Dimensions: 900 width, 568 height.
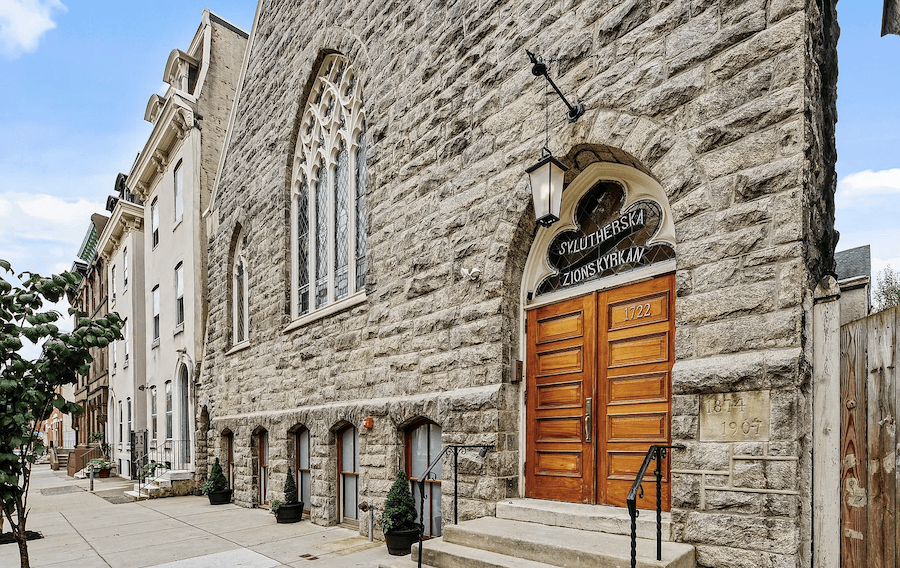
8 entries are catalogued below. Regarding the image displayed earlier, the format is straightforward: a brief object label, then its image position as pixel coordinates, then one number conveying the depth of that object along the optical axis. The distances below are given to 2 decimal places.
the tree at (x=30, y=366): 5.82
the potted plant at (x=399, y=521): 6.99
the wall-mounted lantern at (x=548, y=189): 5.52
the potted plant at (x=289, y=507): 9.83
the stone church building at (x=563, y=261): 4.20
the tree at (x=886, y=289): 17.87
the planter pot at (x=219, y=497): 12.69
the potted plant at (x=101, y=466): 20.20
